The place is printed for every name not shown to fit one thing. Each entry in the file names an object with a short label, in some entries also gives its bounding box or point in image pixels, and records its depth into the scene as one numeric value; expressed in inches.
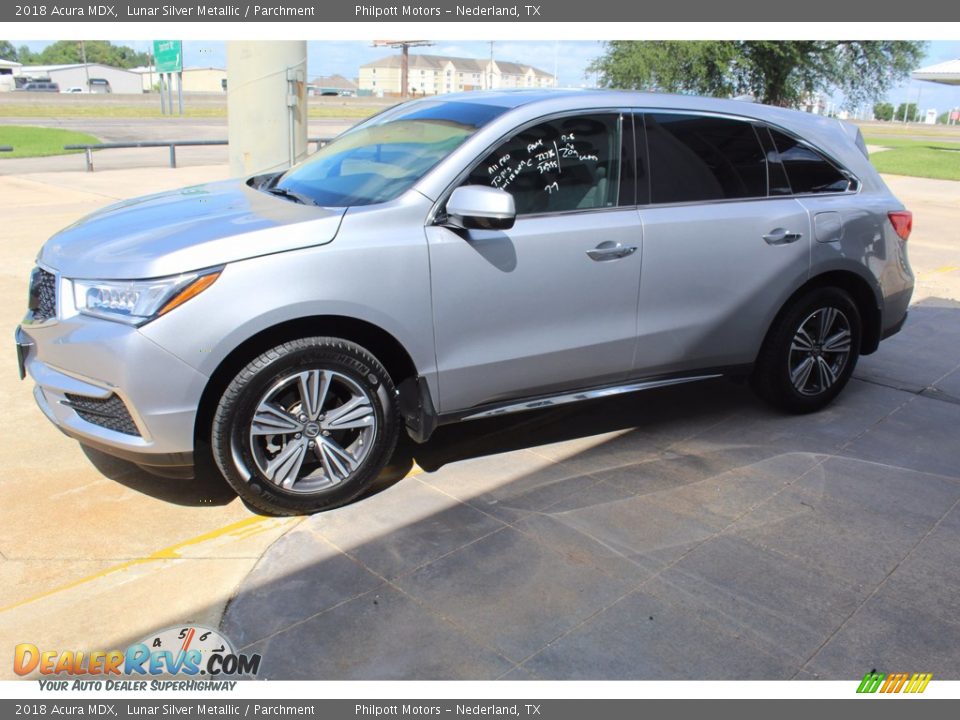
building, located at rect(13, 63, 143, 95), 3619.6
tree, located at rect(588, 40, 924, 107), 1094.4
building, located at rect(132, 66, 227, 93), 4335.6
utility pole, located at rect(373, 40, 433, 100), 2773.1
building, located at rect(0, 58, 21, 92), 3191.4
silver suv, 138.4
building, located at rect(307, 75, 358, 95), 4739.2
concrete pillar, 281.0
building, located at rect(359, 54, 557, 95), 5708.7
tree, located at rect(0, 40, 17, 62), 5895.7
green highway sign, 1534.2
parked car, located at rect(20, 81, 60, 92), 2974.9
